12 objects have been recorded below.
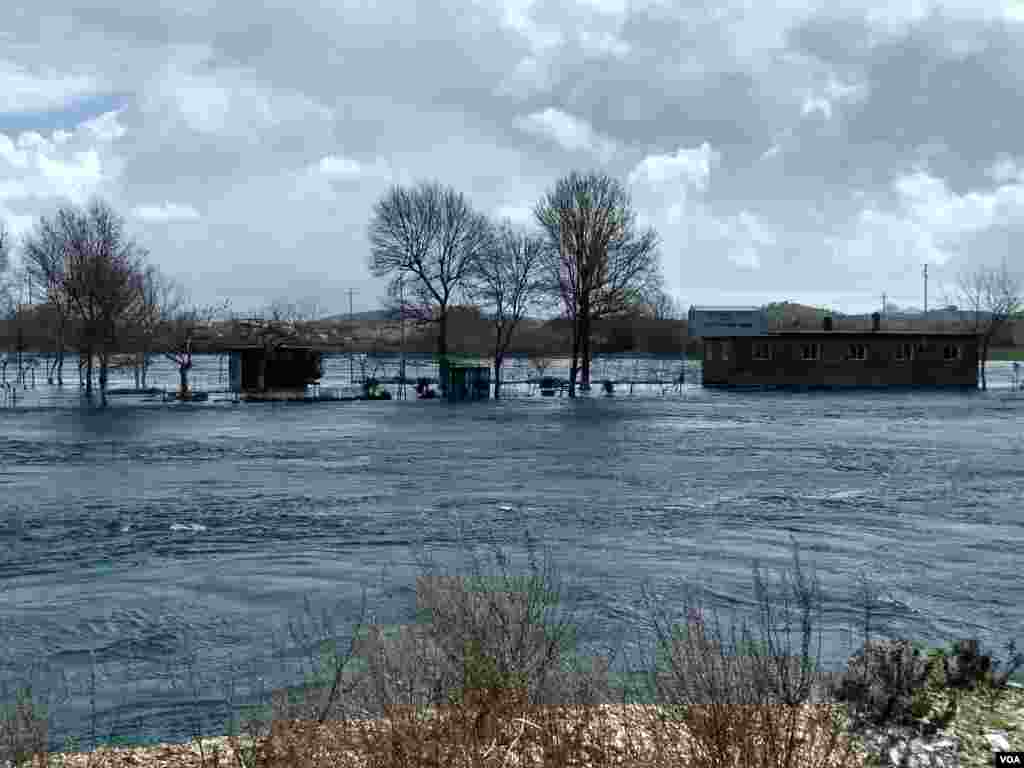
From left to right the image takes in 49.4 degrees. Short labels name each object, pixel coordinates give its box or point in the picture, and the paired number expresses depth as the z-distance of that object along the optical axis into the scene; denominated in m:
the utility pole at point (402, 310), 63.02
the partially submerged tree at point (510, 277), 69.25
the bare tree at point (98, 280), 59.94
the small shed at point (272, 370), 60.66
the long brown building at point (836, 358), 71.06
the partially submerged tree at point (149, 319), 64.00
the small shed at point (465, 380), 58.28
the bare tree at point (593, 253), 70.12
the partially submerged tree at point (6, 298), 61.09
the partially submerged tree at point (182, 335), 57.47
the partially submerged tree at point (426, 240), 70.25
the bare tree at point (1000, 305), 83.81
